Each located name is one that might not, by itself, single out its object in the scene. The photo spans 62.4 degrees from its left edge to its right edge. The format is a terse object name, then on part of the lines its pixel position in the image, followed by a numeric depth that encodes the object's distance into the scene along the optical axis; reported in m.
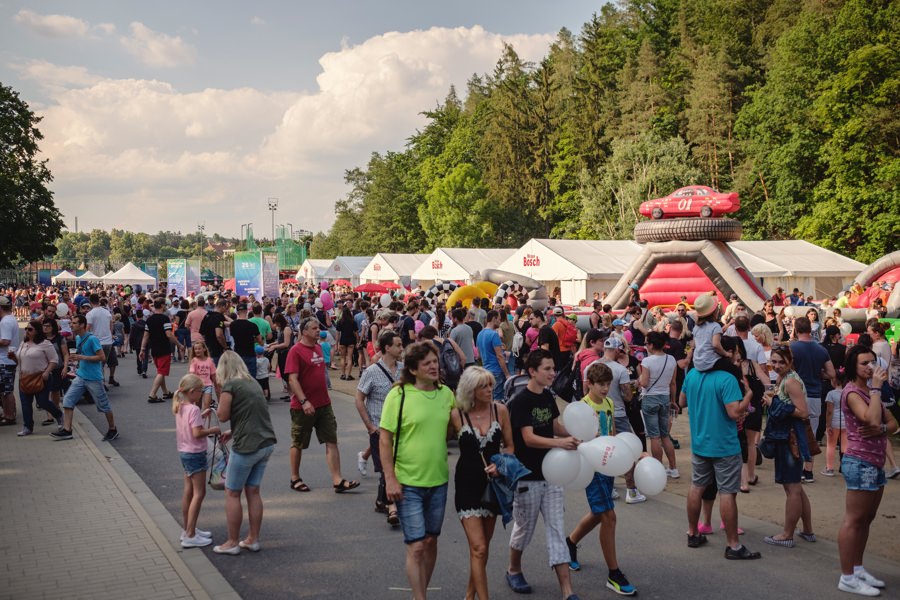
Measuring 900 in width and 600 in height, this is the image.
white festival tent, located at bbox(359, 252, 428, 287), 43.16
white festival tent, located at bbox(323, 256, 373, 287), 48.66
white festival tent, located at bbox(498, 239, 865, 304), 31.17
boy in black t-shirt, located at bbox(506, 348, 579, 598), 4.93
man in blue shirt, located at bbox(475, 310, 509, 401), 10.60
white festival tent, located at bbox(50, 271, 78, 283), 61.18
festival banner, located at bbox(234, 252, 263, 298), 24.48
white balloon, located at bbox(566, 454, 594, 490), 5.07
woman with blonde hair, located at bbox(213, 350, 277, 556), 5.82
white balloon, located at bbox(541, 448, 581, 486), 4.88
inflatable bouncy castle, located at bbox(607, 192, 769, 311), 22.48
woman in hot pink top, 5.06
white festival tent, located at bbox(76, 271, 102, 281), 58.69
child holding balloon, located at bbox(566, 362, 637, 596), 5.22
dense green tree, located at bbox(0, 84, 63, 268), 36.84
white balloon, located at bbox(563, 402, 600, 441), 5.26
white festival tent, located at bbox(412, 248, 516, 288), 37.25
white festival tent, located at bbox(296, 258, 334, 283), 53.01
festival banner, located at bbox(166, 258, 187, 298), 29.39
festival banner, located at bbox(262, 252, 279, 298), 24.52
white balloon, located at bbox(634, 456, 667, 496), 5.59
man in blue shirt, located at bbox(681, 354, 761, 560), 5.77
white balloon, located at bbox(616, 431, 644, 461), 5.42
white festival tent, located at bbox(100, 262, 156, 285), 44.47
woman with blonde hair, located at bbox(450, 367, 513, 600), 4.55
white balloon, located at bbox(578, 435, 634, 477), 5.16
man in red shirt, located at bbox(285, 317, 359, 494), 7.55
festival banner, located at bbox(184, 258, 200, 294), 29.15
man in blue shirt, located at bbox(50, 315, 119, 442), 10.11
